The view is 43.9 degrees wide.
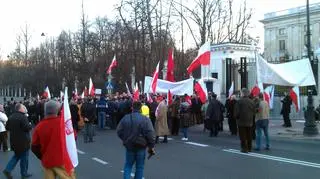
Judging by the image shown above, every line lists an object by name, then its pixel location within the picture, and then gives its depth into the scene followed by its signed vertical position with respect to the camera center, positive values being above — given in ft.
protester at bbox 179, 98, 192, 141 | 49.69 -1.76
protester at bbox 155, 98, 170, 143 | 46.84 -2.52
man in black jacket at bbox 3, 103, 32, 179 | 27.42 -2.60
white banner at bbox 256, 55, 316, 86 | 47.86 +3.40
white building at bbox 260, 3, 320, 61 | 219.06 +41.23
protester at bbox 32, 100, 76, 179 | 18.59 -2.21
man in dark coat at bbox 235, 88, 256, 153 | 36.57 -1.23
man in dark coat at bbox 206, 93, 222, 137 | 52.03 -1.75
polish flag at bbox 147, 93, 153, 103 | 59.19 +0.26
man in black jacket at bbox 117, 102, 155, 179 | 22.48 -2.11
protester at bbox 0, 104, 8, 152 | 39.46 -3.47
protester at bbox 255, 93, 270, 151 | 38.35 -1.84
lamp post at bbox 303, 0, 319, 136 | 50.04 -2.95
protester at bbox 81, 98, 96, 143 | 48.36 -2.00
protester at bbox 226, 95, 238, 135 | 52.77 -1.79
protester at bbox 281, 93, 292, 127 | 58.75 -1.09
